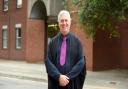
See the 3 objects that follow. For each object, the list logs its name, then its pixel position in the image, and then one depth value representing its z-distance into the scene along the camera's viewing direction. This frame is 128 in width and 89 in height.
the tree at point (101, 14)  9.75
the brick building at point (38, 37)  12.61
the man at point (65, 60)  2.83
